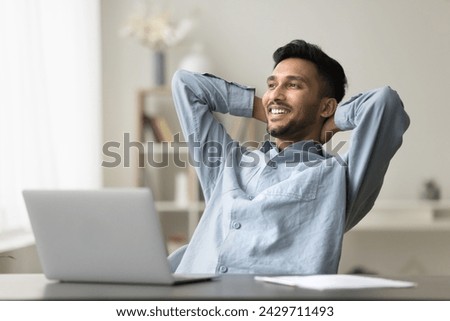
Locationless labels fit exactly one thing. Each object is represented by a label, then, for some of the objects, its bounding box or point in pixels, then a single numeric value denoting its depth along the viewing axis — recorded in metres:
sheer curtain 5.72
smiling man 4.21
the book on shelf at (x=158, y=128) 7.74
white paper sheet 3.71
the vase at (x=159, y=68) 7.79
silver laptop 3.72
